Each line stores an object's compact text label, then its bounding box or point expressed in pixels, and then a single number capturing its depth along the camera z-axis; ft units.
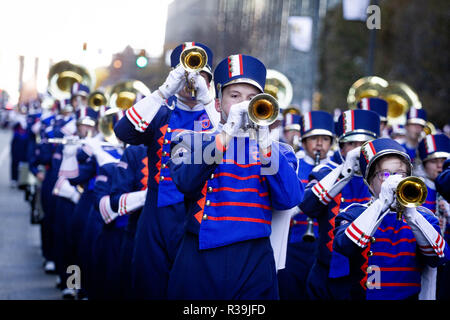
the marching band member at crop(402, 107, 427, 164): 40.86
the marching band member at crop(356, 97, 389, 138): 34.42
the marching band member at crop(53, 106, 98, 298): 35.81
